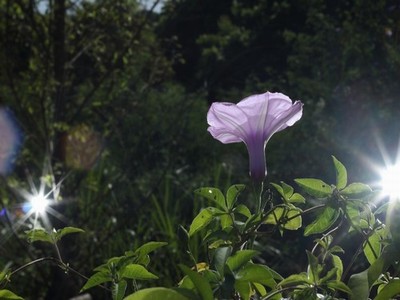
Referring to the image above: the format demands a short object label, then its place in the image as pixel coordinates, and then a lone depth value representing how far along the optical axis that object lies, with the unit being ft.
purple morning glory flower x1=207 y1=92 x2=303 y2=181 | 2.83
